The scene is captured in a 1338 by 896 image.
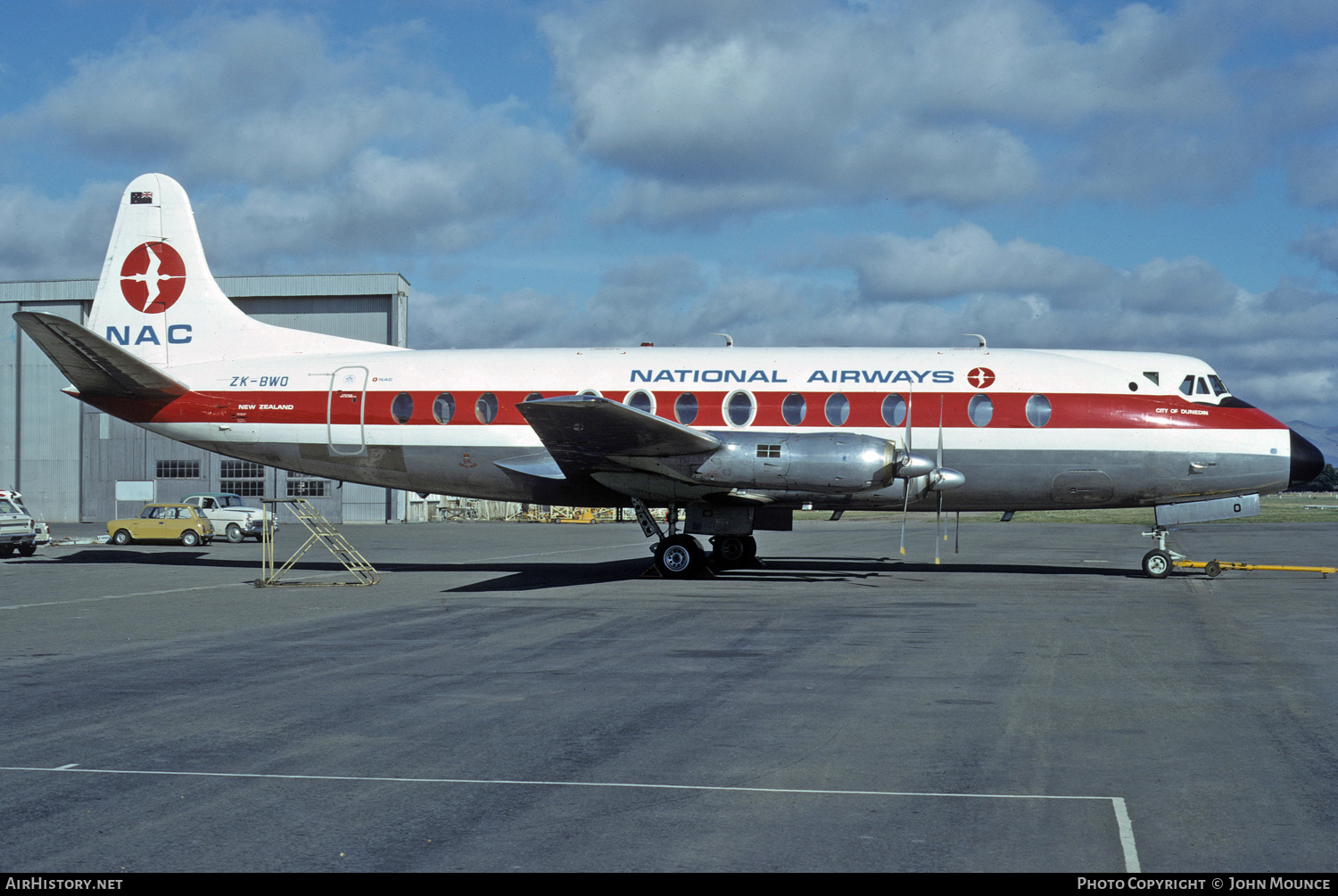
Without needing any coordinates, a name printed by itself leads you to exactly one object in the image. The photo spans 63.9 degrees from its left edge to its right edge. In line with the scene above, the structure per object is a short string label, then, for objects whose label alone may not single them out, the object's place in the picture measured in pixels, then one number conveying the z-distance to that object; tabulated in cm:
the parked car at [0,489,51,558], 3031
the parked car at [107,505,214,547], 3694
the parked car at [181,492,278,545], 3991
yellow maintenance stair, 2148
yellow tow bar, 2150
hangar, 6122
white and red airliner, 2022
